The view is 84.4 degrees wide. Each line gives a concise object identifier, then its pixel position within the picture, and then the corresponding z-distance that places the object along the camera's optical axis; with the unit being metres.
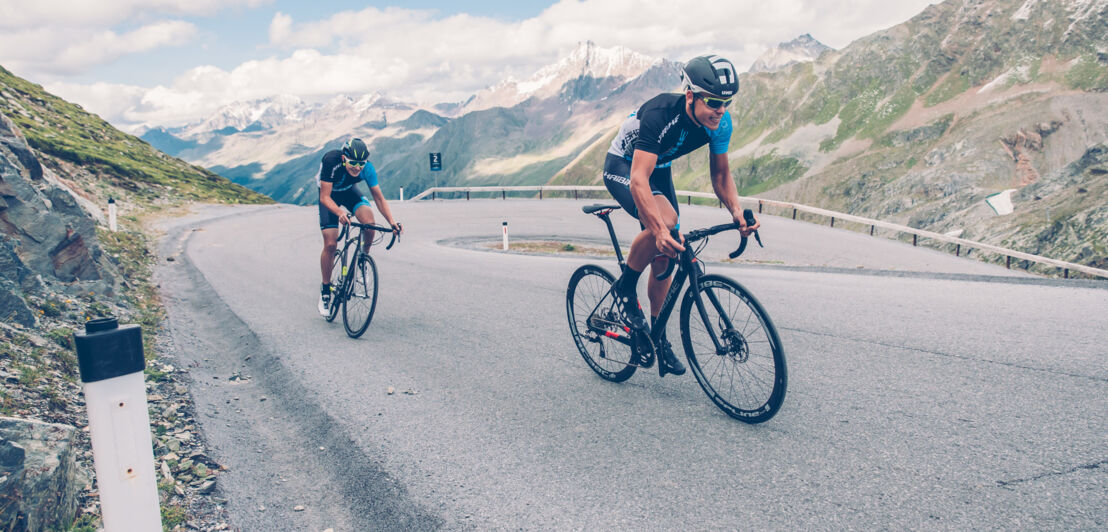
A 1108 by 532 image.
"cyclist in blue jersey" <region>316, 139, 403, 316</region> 7.26
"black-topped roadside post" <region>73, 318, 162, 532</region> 2.35
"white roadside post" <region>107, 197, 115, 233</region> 17.55
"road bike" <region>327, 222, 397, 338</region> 7.07
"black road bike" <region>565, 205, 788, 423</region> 3.81
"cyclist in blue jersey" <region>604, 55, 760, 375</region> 3.96
